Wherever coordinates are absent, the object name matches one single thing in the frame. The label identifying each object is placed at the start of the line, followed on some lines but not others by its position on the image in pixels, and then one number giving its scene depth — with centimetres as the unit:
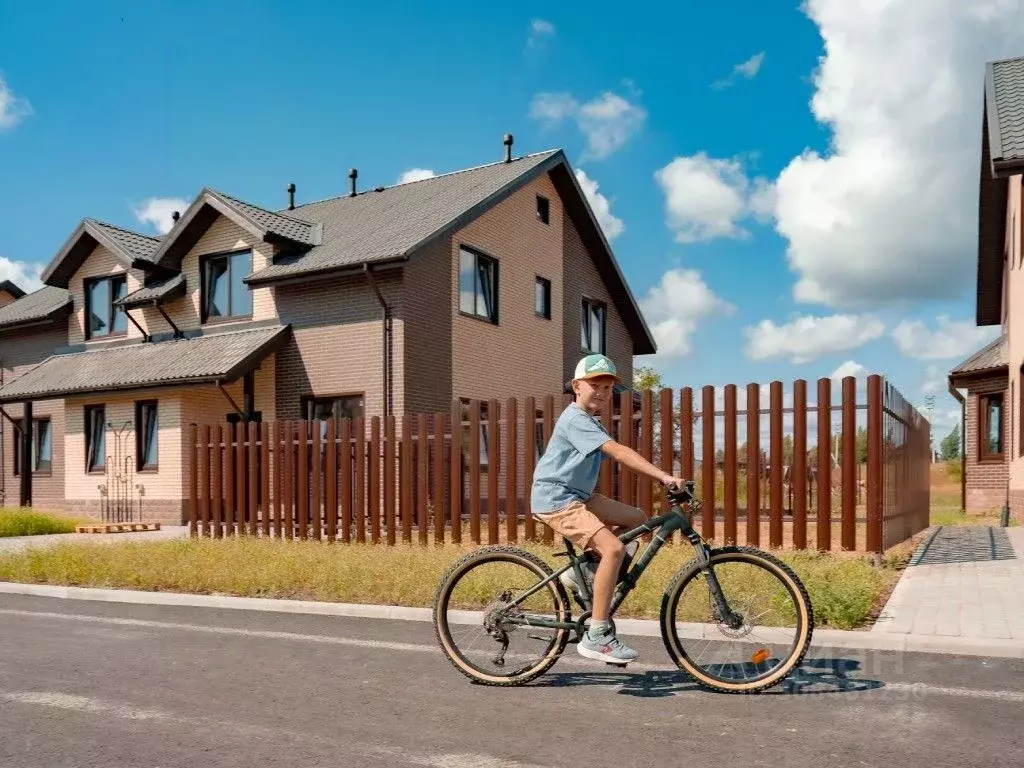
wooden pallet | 1873
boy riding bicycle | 529
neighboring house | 1814
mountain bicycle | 523
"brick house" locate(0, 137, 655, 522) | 1983
